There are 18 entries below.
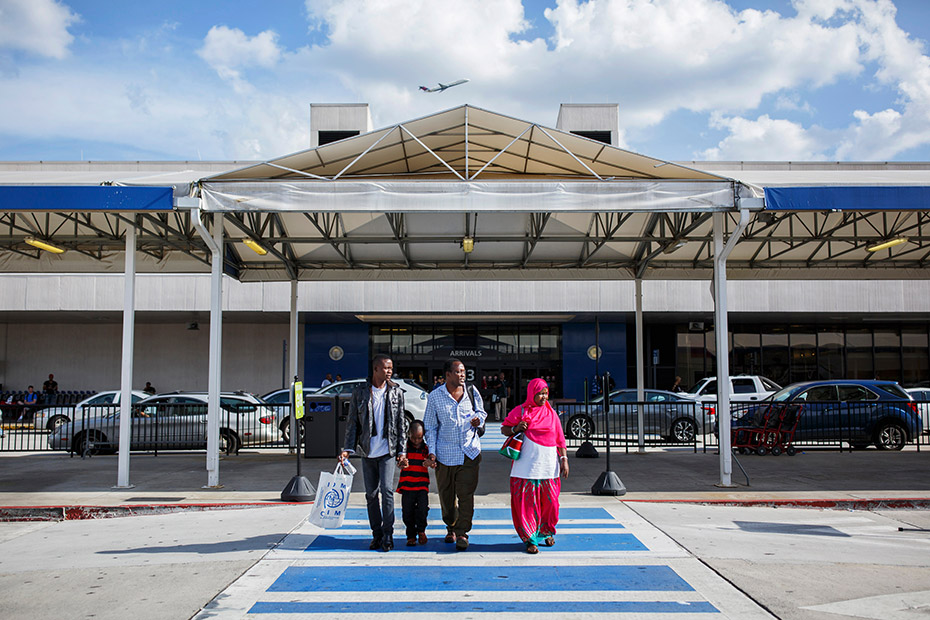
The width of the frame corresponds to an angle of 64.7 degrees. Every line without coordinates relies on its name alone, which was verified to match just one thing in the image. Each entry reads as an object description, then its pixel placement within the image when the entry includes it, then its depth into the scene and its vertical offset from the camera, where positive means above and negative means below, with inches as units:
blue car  671.1 -50.3
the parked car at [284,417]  697.0 -48.2
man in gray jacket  287.3 -26.9
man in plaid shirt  288.7 -29.7
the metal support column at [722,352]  451.2 +8.3
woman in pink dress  290.7 -41.0
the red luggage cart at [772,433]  631.2 -58.8
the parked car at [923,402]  745.1 -42.1
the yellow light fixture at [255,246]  559.3 +94.4
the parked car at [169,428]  655.1 -53.5
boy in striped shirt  293.9 -47.3
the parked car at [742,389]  857.5 -28.2
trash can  605.0 -50.2
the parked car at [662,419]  740.0 -54.6
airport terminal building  436.8 +99.8
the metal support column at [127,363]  451.5 +3.9
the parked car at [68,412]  654.5 -40.9
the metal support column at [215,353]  450.0 +9.7
